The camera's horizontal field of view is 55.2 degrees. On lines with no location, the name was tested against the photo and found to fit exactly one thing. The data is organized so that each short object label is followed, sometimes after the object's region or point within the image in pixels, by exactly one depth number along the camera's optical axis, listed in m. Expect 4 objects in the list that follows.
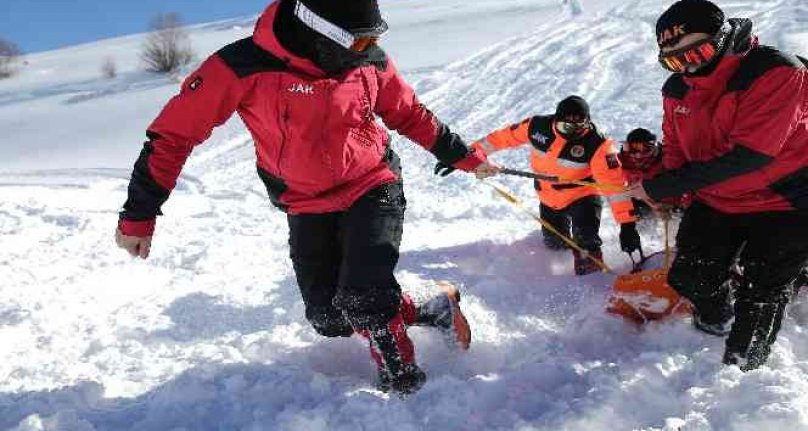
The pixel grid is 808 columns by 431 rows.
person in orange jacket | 4.94
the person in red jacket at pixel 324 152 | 3.04
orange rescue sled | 4.03
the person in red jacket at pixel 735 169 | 3.11
